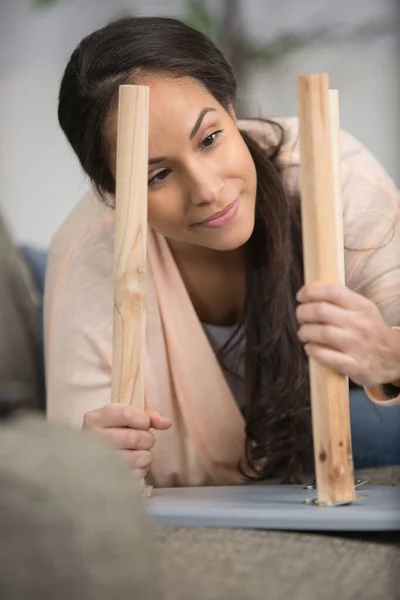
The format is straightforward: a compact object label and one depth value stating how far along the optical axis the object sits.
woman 1.60
